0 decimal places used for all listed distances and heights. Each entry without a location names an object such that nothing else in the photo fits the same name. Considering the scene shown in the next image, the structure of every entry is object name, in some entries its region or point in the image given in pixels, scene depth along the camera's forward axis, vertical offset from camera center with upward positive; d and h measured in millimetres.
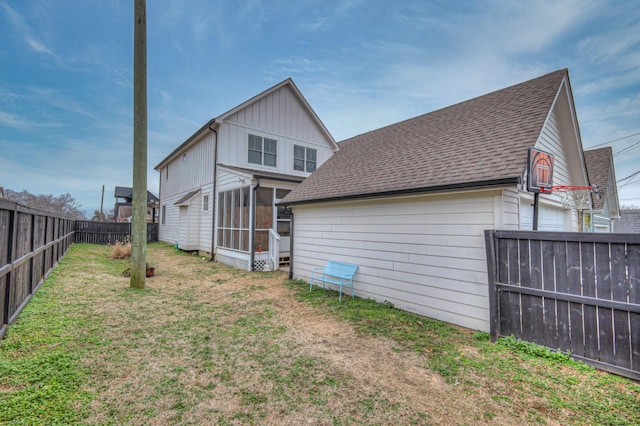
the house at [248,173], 9906 +2535
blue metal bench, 6234 -1185
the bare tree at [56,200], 22156 +2185
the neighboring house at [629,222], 22152 +397
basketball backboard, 4257 +943
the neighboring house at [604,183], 11492 +1961
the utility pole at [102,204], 37453 +2619
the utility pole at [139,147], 6227 +1814
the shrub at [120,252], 11312 -1254
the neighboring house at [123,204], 31469 +2413
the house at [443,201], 4324 +498
